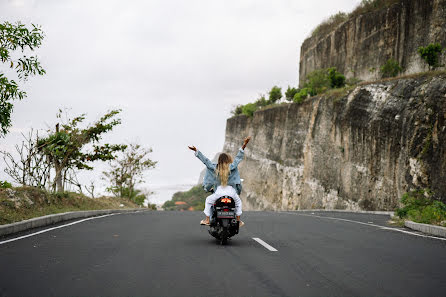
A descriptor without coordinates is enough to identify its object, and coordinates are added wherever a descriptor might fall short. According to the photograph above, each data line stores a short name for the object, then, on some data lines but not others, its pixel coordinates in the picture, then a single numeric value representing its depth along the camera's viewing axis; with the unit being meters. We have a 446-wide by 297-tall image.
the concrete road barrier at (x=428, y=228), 11.74
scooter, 8.77
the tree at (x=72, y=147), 22.88
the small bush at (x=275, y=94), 60.09
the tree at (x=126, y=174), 41.00
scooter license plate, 8.74
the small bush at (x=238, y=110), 71.75
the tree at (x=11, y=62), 11.07
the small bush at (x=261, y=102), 64.19
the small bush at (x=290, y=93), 54.97
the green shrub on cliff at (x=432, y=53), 32.31
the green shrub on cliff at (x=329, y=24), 53.56
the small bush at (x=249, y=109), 63.94
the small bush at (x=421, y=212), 13.80
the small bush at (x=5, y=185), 15.76
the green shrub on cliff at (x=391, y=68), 37.16
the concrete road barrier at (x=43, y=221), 10.74
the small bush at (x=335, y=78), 44.02
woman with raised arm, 9.02
